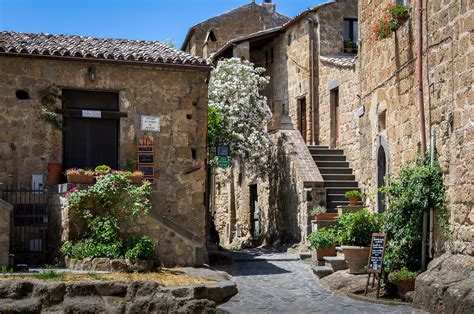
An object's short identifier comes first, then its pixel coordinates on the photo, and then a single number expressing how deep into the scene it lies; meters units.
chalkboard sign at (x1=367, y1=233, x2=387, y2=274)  11.39
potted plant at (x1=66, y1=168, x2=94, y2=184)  13.52
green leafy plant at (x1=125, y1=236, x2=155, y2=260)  12.67
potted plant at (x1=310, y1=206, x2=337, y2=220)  16.45
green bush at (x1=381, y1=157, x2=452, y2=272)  11.53
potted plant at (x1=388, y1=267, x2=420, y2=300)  11.02
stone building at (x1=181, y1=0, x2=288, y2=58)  29.69
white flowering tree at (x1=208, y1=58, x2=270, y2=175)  20.02
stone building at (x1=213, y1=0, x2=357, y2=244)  18.59
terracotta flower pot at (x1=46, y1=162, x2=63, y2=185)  14.27
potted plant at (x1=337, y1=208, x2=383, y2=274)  12.67
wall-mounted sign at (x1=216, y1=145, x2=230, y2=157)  18.11
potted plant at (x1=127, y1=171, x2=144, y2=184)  14.01
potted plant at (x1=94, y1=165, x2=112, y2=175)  13.76
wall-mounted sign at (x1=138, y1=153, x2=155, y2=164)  14.84
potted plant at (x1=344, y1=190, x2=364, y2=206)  16.11
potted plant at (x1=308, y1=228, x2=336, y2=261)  14.40
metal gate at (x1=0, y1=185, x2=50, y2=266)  13.64
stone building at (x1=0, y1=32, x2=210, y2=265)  14.20
